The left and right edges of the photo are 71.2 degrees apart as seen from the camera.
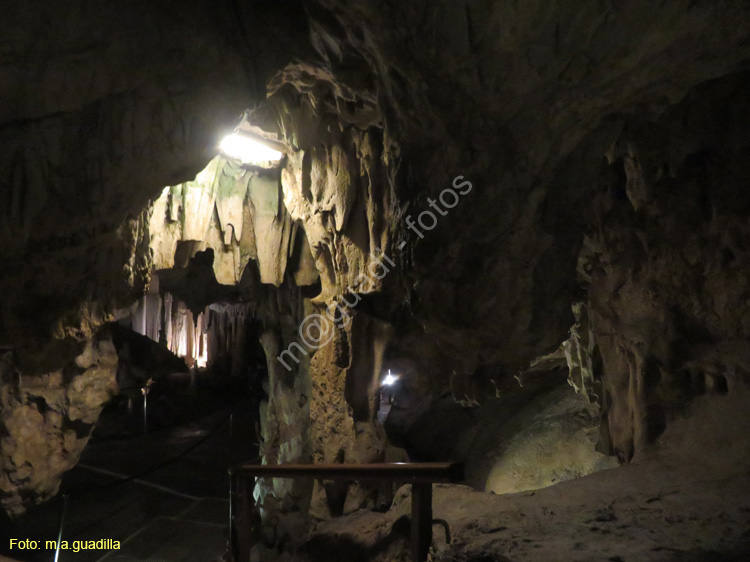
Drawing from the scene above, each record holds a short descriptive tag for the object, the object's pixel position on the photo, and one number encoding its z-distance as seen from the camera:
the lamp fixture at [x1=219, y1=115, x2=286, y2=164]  5.10
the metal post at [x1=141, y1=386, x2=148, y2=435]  11.83
